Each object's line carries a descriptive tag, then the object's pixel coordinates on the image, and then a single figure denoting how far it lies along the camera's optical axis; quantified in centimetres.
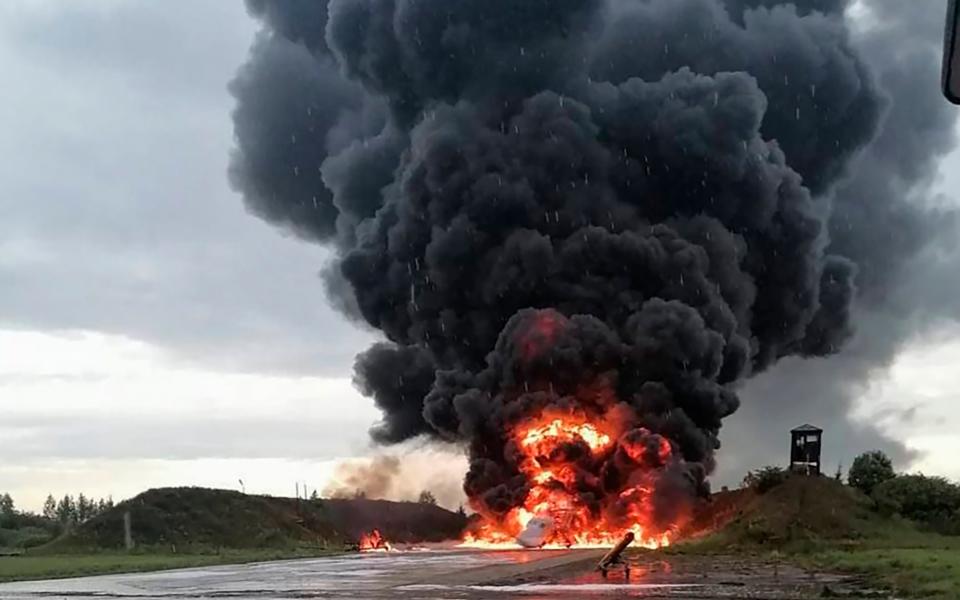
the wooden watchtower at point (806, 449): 6912
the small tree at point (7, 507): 14425
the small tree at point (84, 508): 16195
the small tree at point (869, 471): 7050
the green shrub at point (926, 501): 6166
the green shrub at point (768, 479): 6769
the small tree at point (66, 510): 15570
